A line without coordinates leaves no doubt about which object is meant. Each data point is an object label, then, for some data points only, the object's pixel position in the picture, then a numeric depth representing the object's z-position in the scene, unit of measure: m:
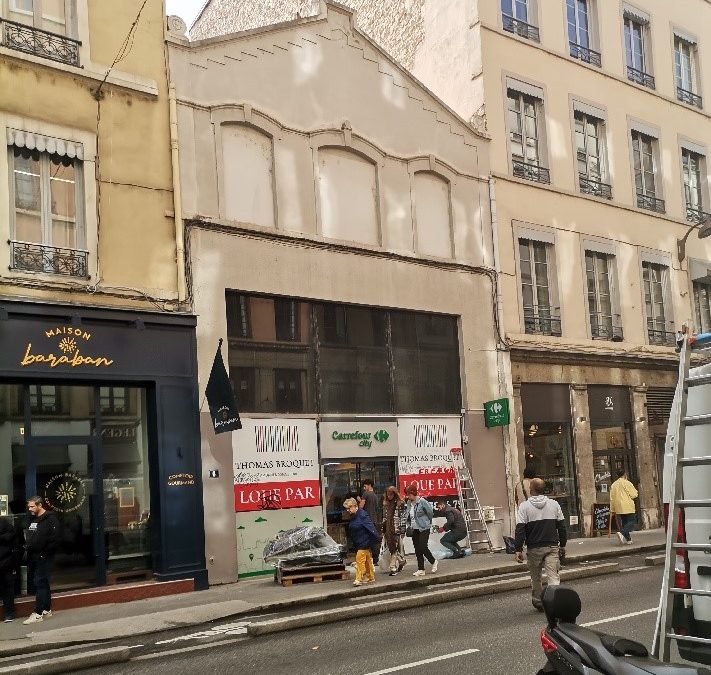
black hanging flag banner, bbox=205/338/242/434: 14.75
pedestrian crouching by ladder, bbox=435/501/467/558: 17.72
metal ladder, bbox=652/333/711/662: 4.75
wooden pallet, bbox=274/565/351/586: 14.38
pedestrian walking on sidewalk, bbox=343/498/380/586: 13.91
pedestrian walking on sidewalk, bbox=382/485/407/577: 15.26
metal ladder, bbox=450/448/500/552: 18.97
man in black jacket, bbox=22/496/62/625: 12.28
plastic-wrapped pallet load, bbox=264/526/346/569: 14.59
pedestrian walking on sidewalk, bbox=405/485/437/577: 15.10
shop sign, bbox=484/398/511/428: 19.31
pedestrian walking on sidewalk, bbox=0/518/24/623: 12.63
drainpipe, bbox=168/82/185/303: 15.49
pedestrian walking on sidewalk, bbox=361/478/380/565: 16.31
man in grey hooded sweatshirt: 10.83
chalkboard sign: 21.67
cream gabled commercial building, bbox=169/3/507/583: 16.16
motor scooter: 3.68
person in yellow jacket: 19.28
